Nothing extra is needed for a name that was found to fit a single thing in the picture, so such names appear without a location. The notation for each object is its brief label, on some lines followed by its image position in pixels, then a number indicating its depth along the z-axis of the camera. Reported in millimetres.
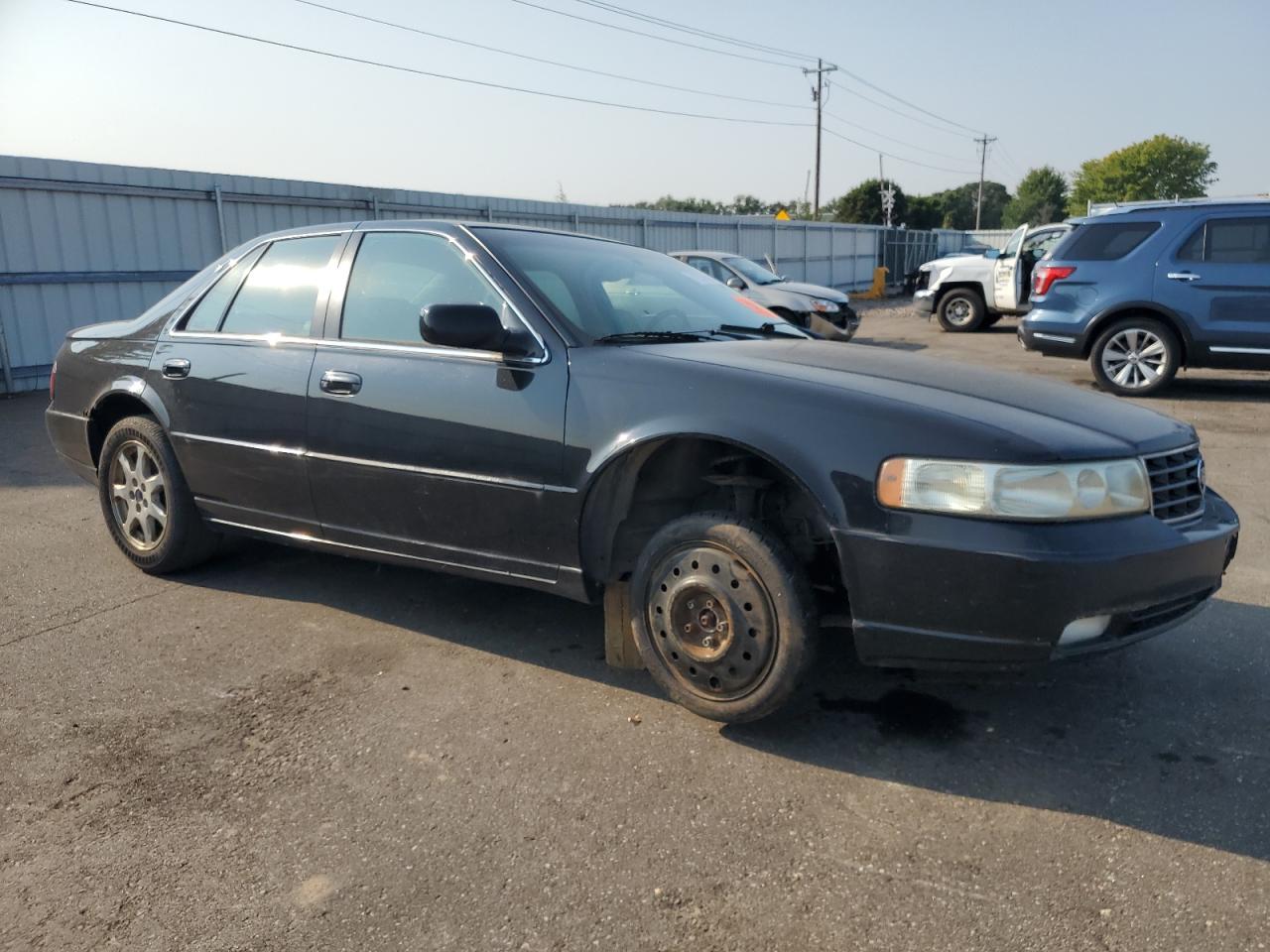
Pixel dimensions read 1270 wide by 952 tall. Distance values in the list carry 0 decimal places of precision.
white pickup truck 16312
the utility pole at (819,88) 50750
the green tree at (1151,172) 103438
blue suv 9039
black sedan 2650
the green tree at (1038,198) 114819
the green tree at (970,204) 103875
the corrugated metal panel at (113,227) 10828
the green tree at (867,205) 59094
